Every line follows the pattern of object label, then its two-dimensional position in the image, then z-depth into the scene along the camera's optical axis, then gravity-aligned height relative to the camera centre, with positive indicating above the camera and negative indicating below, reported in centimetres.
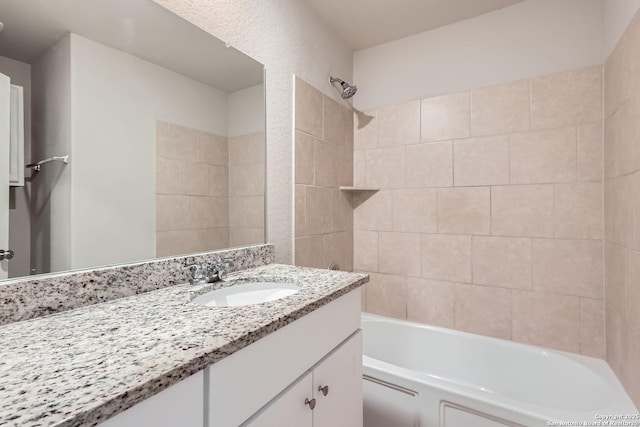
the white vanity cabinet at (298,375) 62 -41
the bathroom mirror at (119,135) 79 +26
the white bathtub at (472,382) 117 -82
